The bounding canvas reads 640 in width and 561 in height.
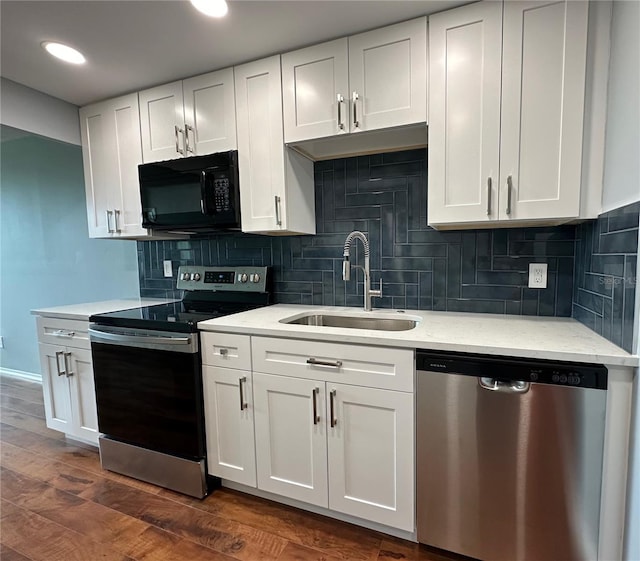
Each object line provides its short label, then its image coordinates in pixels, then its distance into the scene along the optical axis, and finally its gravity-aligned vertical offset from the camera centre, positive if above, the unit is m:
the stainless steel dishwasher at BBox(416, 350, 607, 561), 1.12 -0.73
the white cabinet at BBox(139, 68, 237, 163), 1.95 +0.83
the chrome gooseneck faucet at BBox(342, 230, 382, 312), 1.77 -0.10
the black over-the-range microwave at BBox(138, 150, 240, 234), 1.96 +0.38
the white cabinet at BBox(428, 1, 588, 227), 1.32 +0.57
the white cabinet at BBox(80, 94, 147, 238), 2.24 +0.64
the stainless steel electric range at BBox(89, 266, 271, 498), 1.72 -0.73
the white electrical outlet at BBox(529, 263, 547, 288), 1.66 -0.13
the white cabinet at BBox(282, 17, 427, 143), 1.53 +0.81
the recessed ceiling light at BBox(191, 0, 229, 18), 1.42 +1.06
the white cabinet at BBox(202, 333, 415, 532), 1.37 -0.75
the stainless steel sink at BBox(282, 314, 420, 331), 1.82 -0.39
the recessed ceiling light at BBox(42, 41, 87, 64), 1.70 +1.06
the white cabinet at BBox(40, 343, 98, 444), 2.12 -0.86
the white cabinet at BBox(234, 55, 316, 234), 1.83 +0.53
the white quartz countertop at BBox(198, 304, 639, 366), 1.12 -0.34
